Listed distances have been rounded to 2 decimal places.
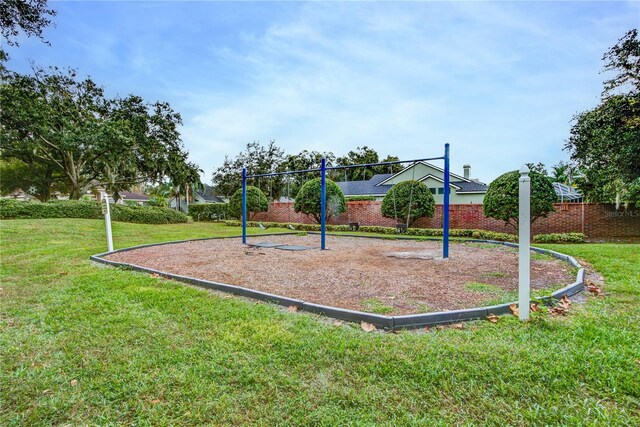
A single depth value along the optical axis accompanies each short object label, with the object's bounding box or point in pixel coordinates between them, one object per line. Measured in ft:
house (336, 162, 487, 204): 77.05
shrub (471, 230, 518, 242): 36.14
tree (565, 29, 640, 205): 34.45
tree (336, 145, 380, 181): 130.82
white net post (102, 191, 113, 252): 24.50
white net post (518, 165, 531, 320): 9.66
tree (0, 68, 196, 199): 55.52
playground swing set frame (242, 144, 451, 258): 22.17
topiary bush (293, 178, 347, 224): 54.31
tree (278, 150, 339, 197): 111.04
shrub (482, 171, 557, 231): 37.22
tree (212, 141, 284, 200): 112.47
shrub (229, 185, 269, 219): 65.04
